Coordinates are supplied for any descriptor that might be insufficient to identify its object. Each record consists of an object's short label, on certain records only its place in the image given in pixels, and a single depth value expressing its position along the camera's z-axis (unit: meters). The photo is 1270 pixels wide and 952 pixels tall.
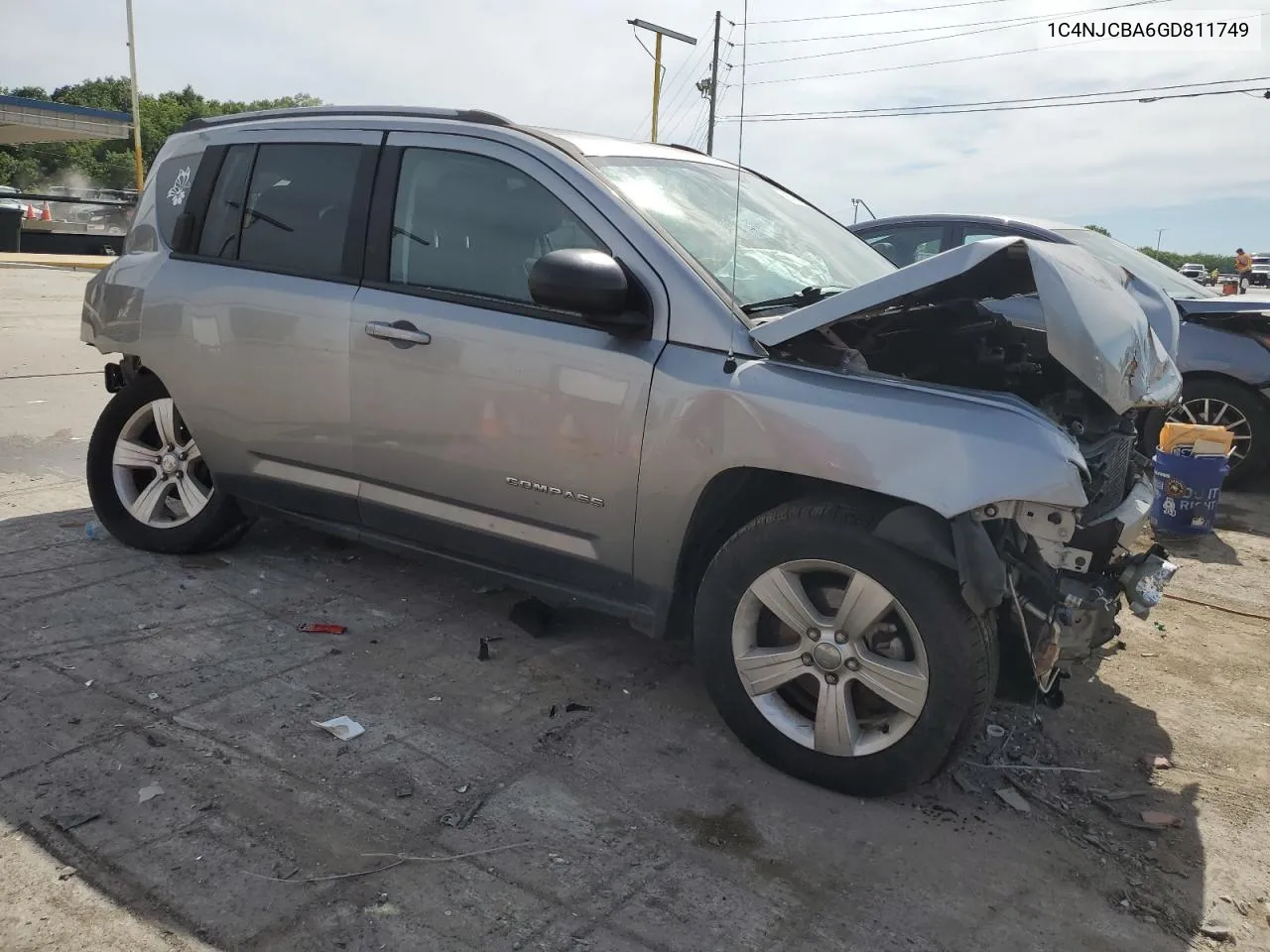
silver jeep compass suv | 2.87
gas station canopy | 35.81
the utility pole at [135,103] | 34.66
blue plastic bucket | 5.80
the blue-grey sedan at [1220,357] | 6.69
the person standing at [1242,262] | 21.58
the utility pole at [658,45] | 22.47
